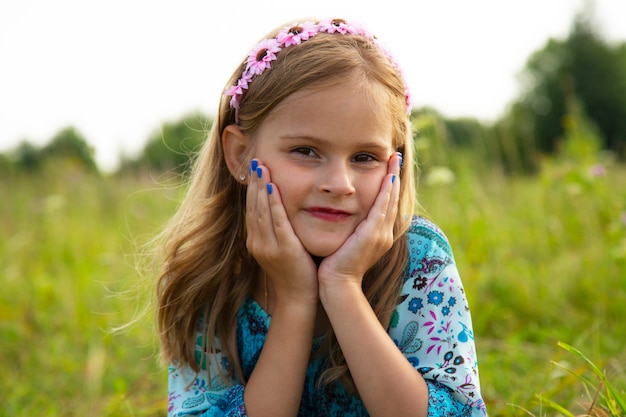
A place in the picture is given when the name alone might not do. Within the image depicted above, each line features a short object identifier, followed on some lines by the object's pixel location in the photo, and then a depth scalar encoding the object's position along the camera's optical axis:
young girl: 1.62
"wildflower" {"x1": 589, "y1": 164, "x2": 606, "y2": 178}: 4.00
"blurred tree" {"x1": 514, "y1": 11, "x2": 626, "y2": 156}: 26.62
